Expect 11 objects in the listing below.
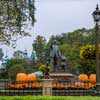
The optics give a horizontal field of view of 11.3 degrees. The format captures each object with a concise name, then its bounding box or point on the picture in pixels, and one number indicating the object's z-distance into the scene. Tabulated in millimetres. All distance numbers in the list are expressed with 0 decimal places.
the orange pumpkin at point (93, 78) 31897
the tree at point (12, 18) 25266
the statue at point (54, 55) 33750
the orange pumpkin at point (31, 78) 32287
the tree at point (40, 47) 93875
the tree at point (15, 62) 84275
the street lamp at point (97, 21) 24438
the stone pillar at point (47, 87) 24434
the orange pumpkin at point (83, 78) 33194
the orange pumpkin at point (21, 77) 32225
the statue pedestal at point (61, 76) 33469
